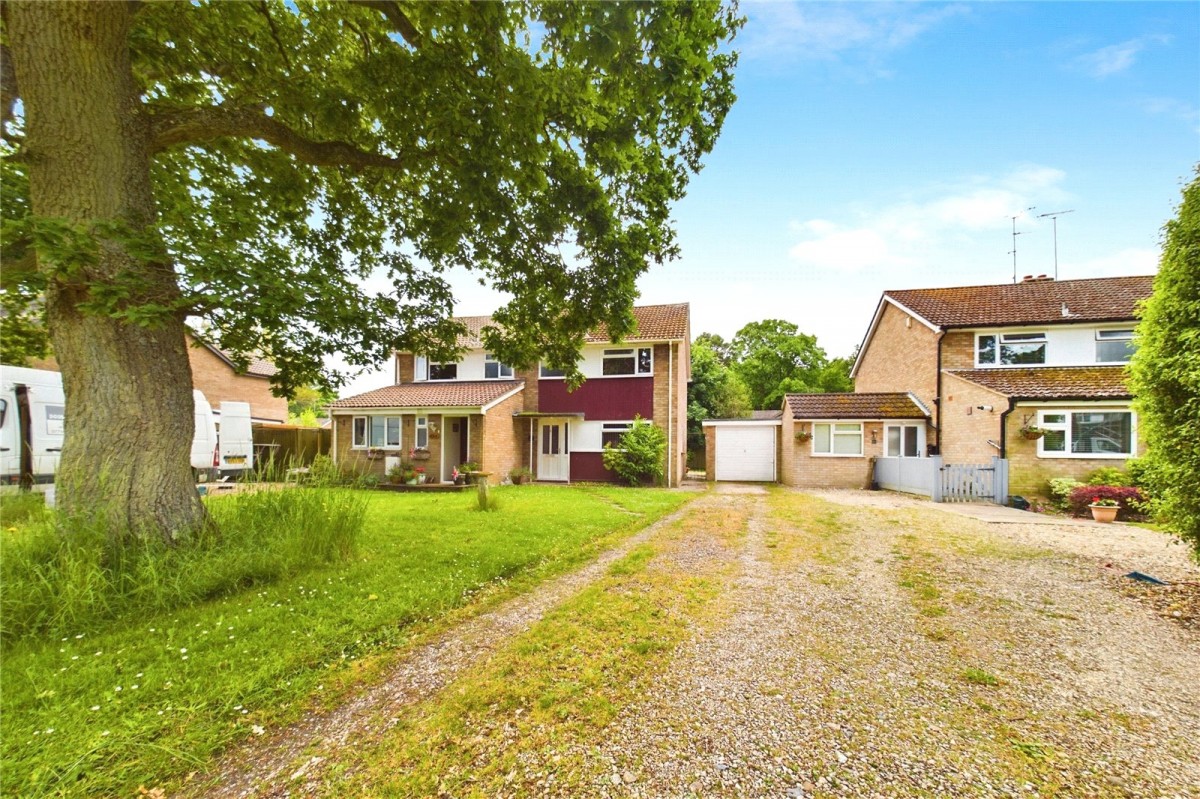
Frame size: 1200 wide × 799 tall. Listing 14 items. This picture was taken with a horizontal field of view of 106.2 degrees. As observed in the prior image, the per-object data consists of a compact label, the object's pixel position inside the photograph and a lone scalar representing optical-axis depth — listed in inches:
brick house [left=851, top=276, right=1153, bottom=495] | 570.9
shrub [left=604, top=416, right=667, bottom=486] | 705.0
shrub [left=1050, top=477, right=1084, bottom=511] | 513.0
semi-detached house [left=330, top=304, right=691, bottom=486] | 718.5
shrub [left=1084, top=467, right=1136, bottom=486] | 501.7
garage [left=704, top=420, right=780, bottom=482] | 864.9
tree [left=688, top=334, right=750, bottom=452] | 1294.3
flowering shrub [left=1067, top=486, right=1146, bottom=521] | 454.6
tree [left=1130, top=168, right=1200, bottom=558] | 200.7
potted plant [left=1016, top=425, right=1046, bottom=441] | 573.6
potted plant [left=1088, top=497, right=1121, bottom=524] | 443.2
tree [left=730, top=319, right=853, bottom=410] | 1740.9
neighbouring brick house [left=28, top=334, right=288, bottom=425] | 907.5
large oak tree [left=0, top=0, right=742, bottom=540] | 172.7
